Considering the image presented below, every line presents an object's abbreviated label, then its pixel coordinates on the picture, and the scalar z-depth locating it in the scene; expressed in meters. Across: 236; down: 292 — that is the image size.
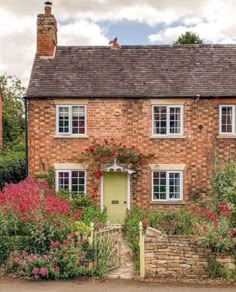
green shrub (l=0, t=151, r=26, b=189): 18.42
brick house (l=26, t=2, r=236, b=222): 15.48
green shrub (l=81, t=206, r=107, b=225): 13.60
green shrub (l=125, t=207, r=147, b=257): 11.26
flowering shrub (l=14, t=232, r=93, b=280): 9.32
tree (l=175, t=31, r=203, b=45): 34.00
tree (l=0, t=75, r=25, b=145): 37.08
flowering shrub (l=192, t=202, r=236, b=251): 9.38
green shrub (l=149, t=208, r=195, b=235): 11.68
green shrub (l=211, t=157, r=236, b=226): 12.83
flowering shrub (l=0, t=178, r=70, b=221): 9.60
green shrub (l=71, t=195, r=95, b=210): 14.73
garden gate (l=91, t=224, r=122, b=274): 9.73
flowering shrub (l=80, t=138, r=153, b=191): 15.19
